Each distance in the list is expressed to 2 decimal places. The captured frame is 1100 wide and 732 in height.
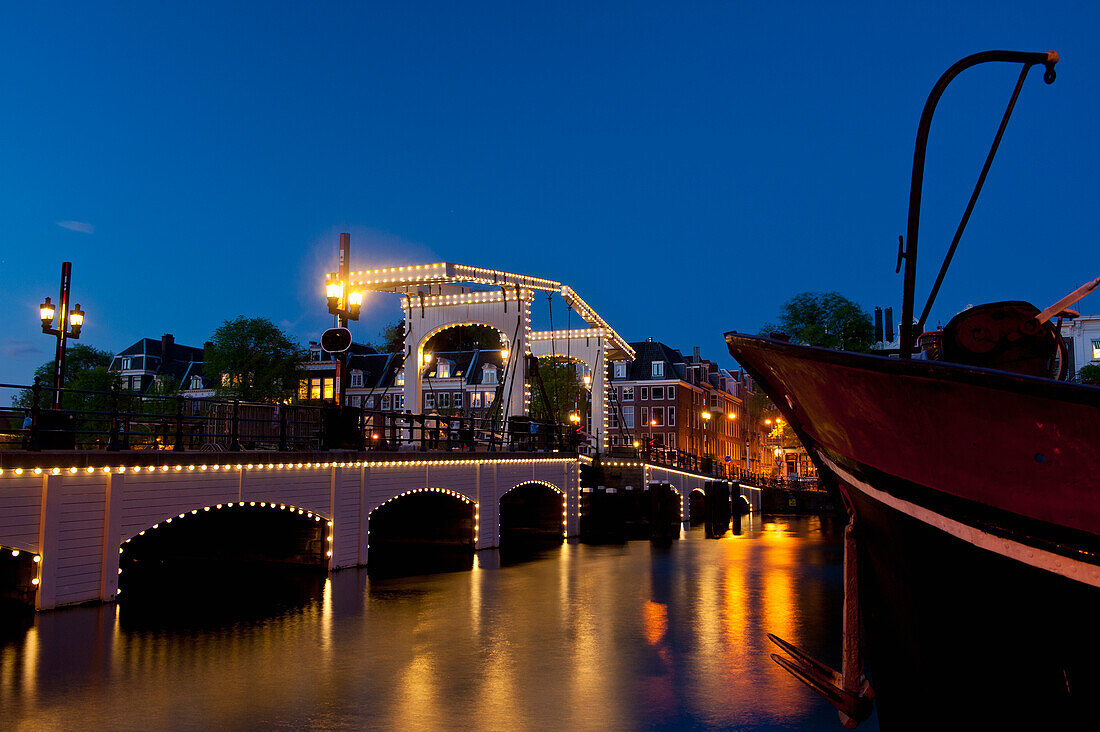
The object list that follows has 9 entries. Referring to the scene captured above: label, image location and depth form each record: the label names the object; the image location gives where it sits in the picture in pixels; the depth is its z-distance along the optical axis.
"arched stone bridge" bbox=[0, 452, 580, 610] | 10.55
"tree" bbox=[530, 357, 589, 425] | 51.03
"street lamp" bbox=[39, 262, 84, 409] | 16.09
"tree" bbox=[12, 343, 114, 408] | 54.47
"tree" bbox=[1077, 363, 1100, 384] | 47.03
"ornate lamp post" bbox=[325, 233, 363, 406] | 15.67
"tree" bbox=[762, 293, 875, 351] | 46.53
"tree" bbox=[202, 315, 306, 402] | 49.91
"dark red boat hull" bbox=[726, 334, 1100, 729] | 3.06
